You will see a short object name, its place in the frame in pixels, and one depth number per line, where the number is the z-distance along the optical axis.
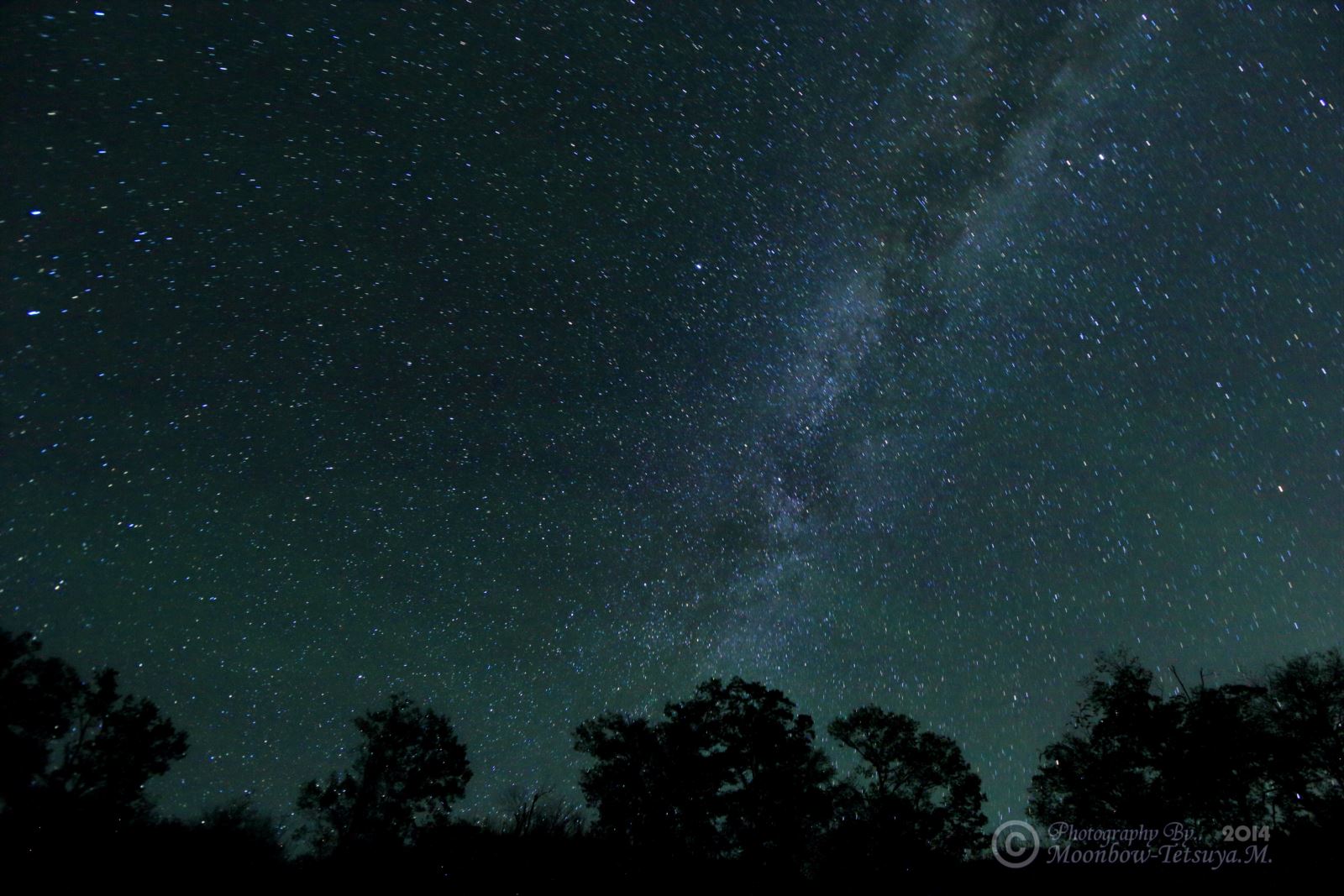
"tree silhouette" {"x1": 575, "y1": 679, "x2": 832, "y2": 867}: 33.69
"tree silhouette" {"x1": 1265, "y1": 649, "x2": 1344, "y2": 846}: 26.70
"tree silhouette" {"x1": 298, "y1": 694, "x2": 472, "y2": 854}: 40.53
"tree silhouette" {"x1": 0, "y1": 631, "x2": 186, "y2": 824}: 31.39
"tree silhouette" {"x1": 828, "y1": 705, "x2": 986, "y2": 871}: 33.66
